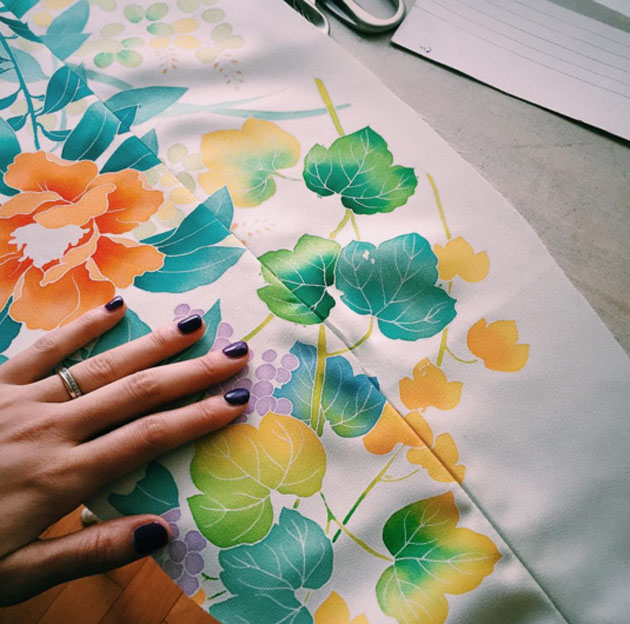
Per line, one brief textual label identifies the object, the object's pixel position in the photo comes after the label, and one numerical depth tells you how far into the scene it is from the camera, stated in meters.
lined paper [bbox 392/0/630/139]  0.61
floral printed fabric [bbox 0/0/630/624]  0.43
